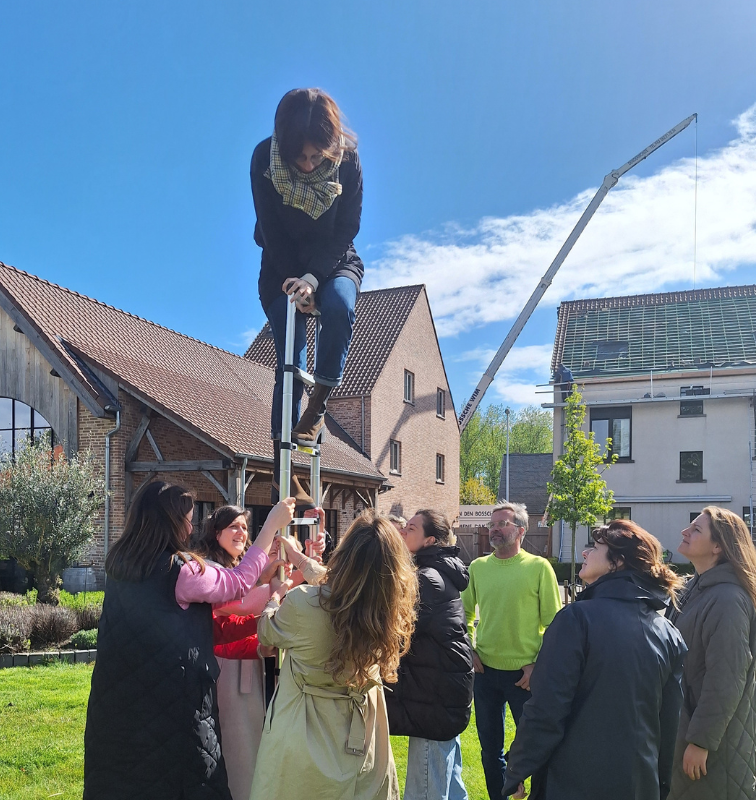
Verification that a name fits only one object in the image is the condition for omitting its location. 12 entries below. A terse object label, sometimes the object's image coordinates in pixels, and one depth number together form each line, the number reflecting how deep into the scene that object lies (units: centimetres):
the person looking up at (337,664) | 307
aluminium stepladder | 361
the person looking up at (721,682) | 386
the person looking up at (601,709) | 322
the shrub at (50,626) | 1138
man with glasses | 531
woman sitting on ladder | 363
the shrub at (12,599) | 1321
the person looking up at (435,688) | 434
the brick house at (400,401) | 2770
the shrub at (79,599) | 1372
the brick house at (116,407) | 1711
